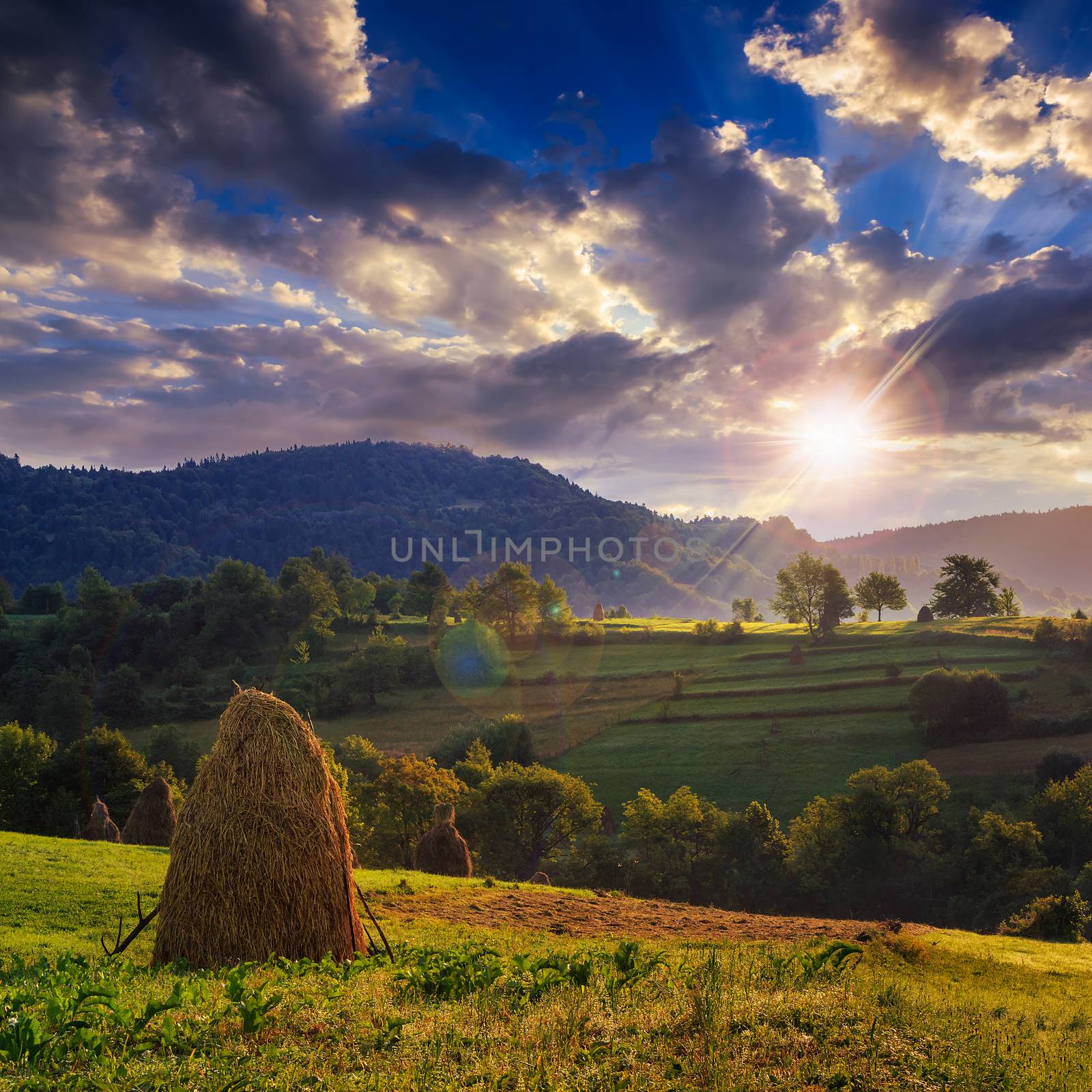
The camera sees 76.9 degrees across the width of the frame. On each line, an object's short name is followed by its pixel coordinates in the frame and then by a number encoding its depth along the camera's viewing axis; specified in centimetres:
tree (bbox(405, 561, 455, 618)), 13988
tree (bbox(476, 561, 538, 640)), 12312
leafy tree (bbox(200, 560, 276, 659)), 11988
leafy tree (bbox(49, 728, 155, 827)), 5100
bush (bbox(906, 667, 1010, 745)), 6644
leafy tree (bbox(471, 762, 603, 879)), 5241
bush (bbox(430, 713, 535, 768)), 7206
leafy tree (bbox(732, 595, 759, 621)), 17812
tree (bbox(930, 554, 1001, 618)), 11806
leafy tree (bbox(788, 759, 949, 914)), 4762
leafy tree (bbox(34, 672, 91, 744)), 8869
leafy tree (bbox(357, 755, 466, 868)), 4738
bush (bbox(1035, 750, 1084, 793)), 5584
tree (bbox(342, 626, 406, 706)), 9612
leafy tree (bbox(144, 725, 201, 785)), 7006
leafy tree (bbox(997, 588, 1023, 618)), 12088
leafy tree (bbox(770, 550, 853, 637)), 11762
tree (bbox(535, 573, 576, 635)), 12288
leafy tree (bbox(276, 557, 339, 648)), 12236
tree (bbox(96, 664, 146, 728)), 9412
